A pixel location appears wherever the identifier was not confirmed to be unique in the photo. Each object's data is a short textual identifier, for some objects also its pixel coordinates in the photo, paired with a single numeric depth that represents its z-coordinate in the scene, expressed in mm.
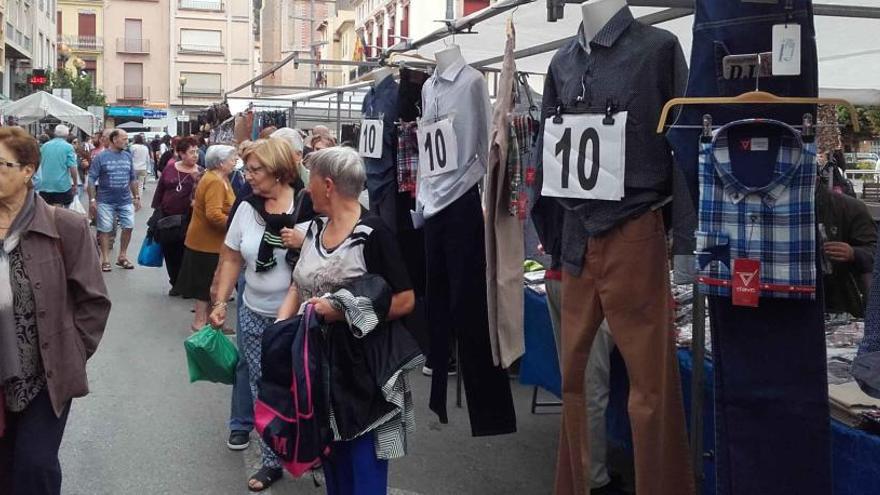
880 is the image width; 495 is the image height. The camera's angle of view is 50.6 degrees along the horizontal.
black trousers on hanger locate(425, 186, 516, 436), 4621
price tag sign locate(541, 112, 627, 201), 3283
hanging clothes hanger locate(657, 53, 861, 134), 2611
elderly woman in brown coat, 3320
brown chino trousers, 3266
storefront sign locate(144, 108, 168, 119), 57531
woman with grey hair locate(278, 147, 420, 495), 3547
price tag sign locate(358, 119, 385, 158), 5613
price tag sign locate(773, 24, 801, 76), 2609
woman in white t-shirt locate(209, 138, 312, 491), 4629
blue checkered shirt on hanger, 2600
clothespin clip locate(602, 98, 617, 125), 3307
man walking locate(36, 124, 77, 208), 10844
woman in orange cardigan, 7691
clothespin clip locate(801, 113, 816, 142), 2594
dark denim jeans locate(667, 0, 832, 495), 2646
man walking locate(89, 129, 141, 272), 11891
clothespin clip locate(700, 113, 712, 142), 2669
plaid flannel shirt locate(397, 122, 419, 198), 5469
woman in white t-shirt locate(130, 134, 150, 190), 20938
